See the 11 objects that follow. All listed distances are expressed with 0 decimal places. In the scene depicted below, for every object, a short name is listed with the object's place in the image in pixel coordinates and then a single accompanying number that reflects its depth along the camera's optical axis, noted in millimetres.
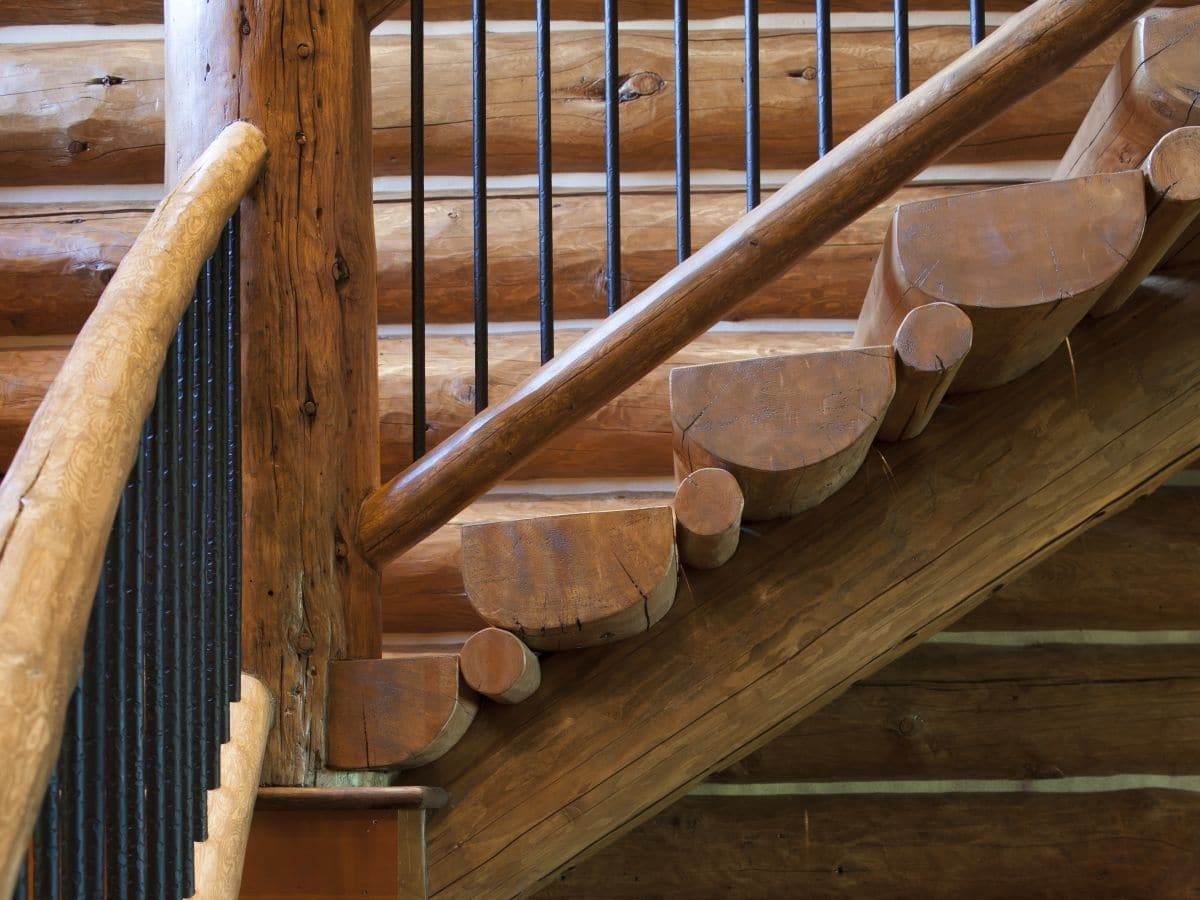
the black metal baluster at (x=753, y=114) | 3964
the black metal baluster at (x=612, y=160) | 3985
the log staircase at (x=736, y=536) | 3775
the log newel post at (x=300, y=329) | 3963
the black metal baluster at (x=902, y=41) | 3979
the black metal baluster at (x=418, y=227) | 4113
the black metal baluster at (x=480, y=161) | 4084
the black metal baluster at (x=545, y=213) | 4033
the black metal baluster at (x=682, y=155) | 3980
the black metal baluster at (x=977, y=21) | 3998
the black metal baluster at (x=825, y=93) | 3969
